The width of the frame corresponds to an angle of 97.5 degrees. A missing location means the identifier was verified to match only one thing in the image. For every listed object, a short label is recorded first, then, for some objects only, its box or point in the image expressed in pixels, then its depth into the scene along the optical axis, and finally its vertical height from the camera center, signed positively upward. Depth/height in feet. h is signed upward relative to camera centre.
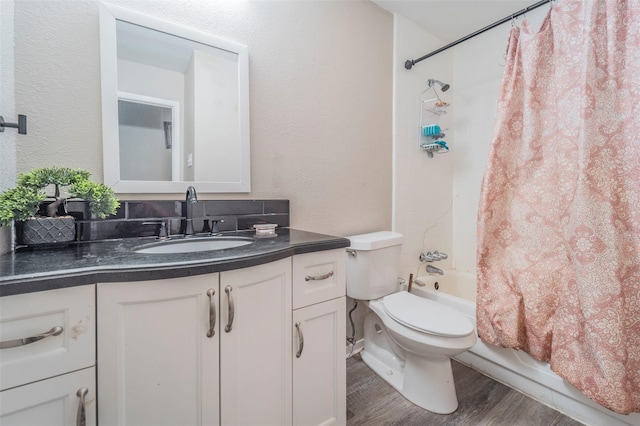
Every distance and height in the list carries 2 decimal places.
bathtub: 4.32 -3.05
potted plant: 2.89 +0.09
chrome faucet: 3.97 +0.01
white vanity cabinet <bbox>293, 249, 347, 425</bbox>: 3.50 -1.70
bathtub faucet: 7.19 -1.60
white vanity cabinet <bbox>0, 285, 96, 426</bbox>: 2.00 -1.11
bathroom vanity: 2.10 -1.12
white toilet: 4.47 -2.02
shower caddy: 7.14 +2.28
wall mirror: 3.85 +1.58
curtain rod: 4.99 +3.59
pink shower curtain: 3.94 +0.06
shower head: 7.41 +3.33
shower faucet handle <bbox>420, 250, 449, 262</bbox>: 7.35 -1.28
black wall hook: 3.15 +0.98
